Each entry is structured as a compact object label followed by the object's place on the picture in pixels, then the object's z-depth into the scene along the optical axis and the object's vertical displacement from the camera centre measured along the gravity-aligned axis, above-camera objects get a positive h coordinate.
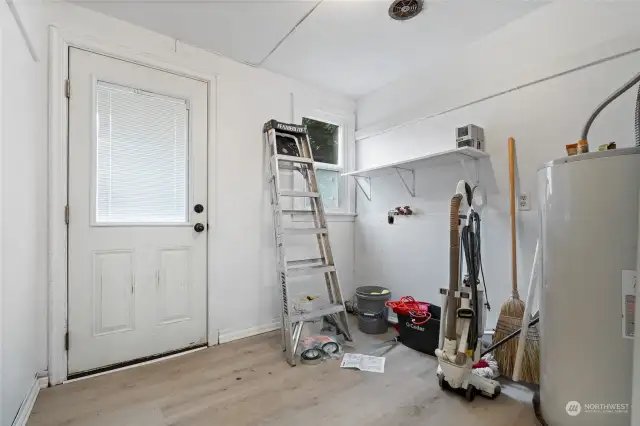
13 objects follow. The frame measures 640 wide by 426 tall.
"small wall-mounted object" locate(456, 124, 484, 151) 2.14 +0.56
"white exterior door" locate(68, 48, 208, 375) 1.88 -0.02
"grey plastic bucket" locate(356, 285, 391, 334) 2.60 -0.91
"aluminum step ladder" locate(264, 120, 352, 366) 2.20 -0.17
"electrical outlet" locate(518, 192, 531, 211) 2.00 +0.08
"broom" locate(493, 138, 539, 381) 1.74 -0.70
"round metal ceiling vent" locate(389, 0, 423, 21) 1.90 +1.36
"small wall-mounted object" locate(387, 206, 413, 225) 2.76 +0.00
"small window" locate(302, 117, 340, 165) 3.13 +0.78
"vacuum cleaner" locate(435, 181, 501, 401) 1.57 -0.65
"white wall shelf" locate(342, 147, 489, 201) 2.17 +0.41
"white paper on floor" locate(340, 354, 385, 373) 1.96 -1.05
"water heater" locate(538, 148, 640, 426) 1.17 -0.31
